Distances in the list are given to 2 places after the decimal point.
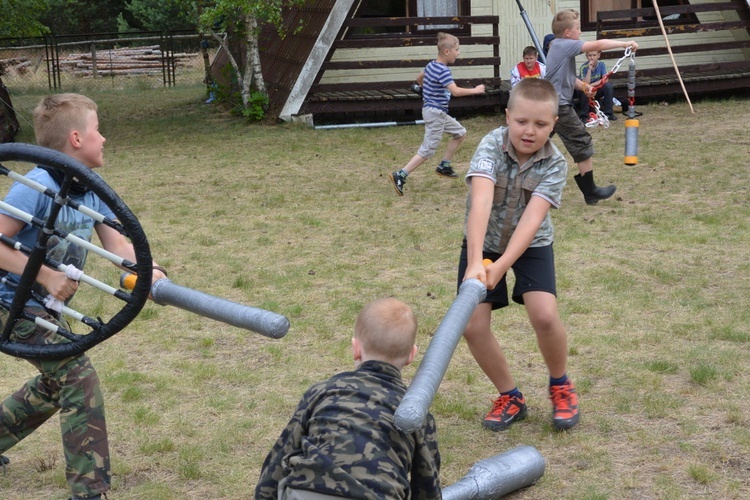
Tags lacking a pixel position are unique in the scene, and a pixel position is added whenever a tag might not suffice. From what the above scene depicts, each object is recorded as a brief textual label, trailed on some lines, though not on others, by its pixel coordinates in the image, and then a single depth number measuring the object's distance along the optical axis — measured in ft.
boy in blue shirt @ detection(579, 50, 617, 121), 48.16
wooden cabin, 52.75
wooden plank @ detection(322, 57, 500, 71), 52.49
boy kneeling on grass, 9.14
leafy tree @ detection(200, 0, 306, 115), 47.06
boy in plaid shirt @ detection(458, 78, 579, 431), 13.48
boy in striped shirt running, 34.17
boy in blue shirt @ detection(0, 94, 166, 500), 11.41
